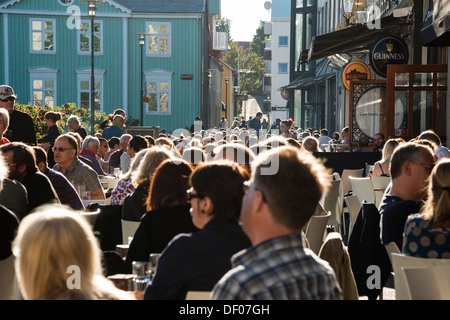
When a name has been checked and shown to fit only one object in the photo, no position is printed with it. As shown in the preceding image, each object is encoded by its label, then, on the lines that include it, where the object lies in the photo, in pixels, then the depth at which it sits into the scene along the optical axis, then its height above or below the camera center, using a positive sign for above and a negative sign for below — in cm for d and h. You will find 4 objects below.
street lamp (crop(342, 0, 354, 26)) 2450 +349
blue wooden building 3816 +292
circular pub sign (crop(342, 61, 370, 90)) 2325 +130
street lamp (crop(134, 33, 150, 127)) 3058 +292
